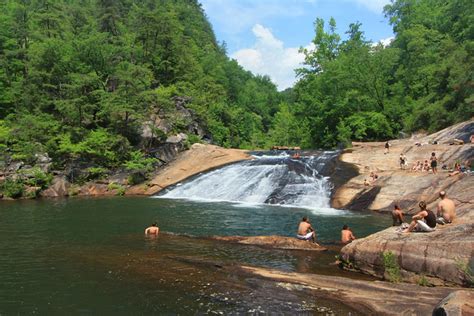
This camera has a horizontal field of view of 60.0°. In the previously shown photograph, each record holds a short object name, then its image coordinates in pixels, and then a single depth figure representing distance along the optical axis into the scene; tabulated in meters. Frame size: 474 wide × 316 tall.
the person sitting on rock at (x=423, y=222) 12.38
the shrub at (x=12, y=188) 35.09
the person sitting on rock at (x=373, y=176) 28.57
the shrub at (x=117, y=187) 37.88
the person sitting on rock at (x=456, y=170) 24.14
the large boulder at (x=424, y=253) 10.23
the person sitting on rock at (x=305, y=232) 17.29
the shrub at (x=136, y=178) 39.50
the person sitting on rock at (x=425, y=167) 27.62
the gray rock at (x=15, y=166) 37.12
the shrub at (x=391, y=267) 11.40
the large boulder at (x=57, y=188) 36.81
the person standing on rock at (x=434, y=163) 25.95
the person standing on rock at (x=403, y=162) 29.73
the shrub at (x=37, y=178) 36.41
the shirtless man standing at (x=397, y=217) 18.86
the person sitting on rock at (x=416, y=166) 28.00
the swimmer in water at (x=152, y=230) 19.34
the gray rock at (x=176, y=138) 44.94
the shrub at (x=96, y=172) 39.94
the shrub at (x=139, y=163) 40.25
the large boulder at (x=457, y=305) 7.01
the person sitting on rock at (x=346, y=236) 17.39
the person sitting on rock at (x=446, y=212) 13.20
